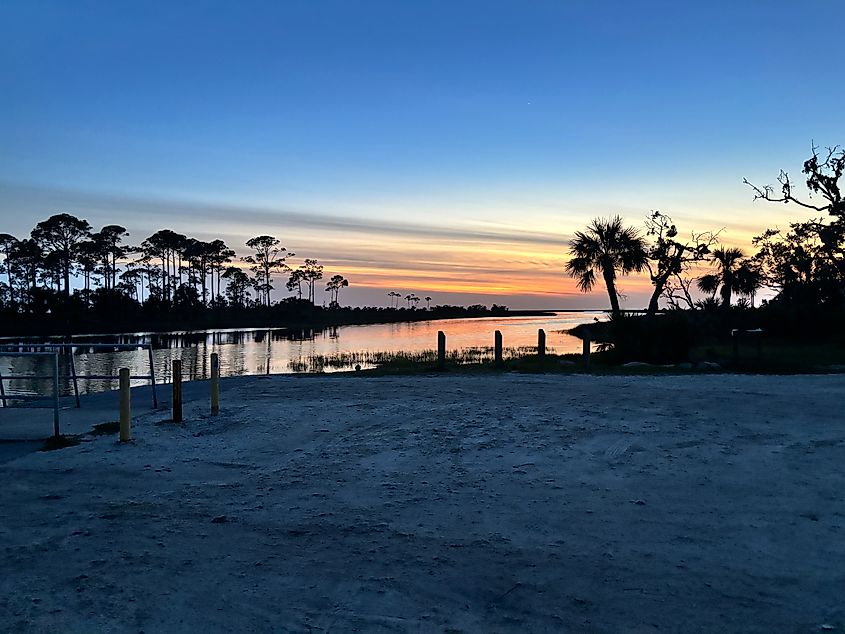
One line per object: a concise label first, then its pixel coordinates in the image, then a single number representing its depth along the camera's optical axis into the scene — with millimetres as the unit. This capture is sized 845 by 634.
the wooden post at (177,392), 10816
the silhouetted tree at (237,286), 105688
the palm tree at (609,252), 36031
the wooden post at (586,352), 20781
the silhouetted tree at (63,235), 75562
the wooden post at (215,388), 11702
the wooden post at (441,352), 20531
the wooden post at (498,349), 21994
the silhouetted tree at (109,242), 80312
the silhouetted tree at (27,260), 77125
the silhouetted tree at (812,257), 31891
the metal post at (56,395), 9695
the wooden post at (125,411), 9422
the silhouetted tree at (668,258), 33375
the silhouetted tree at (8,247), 80375
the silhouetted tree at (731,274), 41188
